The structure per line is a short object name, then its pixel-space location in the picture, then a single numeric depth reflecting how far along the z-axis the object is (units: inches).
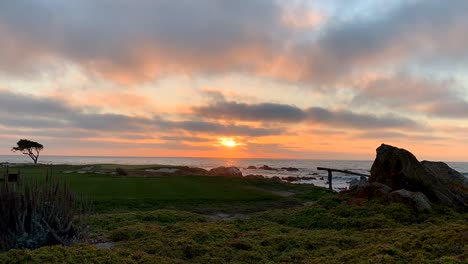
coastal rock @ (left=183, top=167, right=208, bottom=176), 2043.6
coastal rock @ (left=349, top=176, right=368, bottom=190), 661.8
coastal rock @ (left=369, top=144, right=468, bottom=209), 616.1
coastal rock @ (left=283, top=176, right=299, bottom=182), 2023.4
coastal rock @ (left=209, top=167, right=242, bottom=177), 1974.0
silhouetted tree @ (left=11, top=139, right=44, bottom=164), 2783.0
